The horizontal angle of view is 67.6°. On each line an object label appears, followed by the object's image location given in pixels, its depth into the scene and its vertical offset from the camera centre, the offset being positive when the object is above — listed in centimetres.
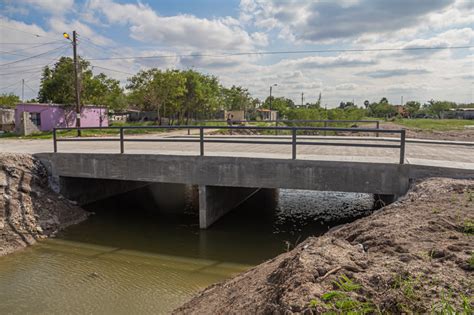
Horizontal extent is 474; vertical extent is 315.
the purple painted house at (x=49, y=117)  2853 +29
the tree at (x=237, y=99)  7738 +496
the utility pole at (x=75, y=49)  2550 +504
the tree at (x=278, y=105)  8829 +421
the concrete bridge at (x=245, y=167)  898 -132
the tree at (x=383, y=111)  10850 +303
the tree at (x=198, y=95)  4441 +327
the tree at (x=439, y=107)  11629 +465
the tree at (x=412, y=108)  12006 +470
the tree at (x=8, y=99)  6462 +405
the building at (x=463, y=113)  9791 +224
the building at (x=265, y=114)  7844 +155
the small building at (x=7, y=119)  3376 +6
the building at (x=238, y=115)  6169 +96
